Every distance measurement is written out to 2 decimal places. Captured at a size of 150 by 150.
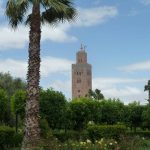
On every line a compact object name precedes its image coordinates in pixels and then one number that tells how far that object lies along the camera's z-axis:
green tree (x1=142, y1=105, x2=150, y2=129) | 51.19
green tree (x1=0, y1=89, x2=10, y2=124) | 38.55
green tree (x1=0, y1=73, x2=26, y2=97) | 65.61
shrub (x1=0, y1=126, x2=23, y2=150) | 29.62
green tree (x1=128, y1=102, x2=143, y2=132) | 53.53
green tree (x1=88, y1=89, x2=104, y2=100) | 113.23
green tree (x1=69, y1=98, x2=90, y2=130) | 46.83
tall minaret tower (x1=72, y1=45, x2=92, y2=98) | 175.50
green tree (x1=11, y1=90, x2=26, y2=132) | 40.53
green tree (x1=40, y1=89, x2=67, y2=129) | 41.19
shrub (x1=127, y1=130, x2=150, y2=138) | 50.92
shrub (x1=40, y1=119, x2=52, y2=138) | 30.84
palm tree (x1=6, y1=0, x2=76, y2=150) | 26.64
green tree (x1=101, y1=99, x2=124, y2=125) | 49.72
